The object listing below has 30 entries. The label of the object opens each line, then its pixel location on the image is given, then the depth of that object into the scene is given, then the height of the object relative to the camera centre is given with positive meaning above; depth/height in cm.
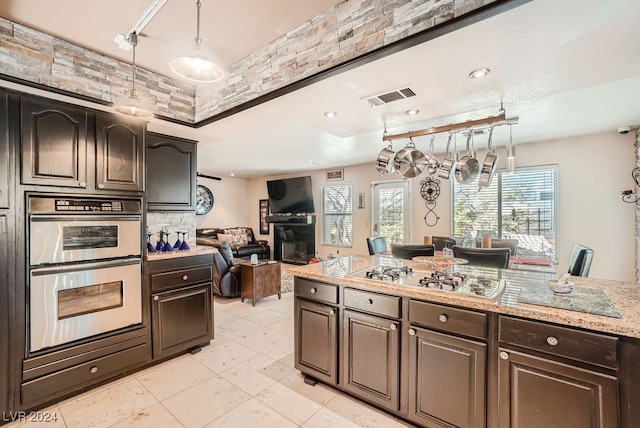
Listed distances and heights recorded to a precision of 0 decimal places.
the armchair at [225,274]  449 -102
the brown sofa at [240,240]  757 -84
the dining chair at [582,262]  274 -50
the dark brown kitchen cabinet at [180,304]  262 -91
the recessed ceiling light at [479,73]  179 +89
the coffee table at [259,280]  439 -110
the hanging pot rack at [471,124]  221 +71
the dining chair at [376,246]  444 -56
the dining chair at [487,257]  285 -46
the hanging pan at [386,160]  283 +50
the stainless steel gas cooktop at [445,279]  174 -48
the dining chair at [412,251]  320 -45
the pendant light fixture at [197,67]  156 +82
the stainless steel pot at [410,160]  279 +50
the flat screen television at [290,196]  759 +42
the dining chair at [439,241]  473 -50
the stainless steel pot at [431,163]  281 +48
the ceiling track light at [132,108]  179 +64
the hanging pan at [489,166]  251 +40
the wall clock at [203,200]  790 +31
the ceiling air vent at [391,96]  210 +88
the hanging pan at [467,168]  262 +40
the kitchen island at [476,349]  129 -78
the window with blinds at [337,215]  706 -10
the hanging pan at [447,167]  265 +41
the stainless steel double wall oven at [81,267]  204 -44
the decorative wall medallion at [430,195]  561 +32
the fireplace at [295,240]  768 -82
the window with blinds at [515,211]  460 +1
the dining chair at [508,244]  411 -47
